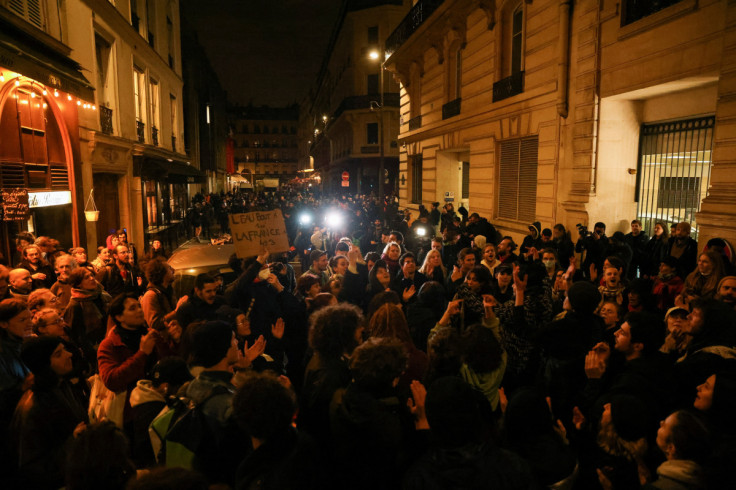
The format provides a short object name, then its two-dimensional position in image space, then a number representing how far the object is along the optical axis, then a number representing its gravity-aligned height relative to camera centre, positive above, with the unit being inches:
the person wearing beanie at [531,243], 332.9 -40.1
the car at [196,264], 276.8 -47.2
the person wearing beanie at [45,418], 100.2 -52.3
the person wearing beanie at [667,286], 218.7 -45.5
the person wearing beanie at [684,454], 79.3 -46.9
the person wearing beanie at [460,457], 76.3 -45.7
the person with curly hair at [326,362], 105.2 -43.4
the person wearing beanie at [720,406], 93.2 -47.7
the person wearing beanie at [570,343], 130.7 -46.6
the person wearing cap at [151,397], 112.1 -51.0
